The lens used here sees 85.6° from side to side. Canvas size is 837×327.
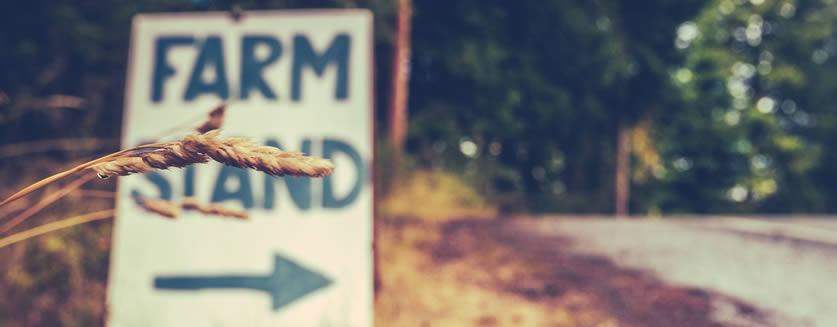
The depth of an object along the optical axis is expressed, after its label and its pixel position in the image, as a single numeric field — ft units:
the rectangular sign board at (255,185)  5.17
